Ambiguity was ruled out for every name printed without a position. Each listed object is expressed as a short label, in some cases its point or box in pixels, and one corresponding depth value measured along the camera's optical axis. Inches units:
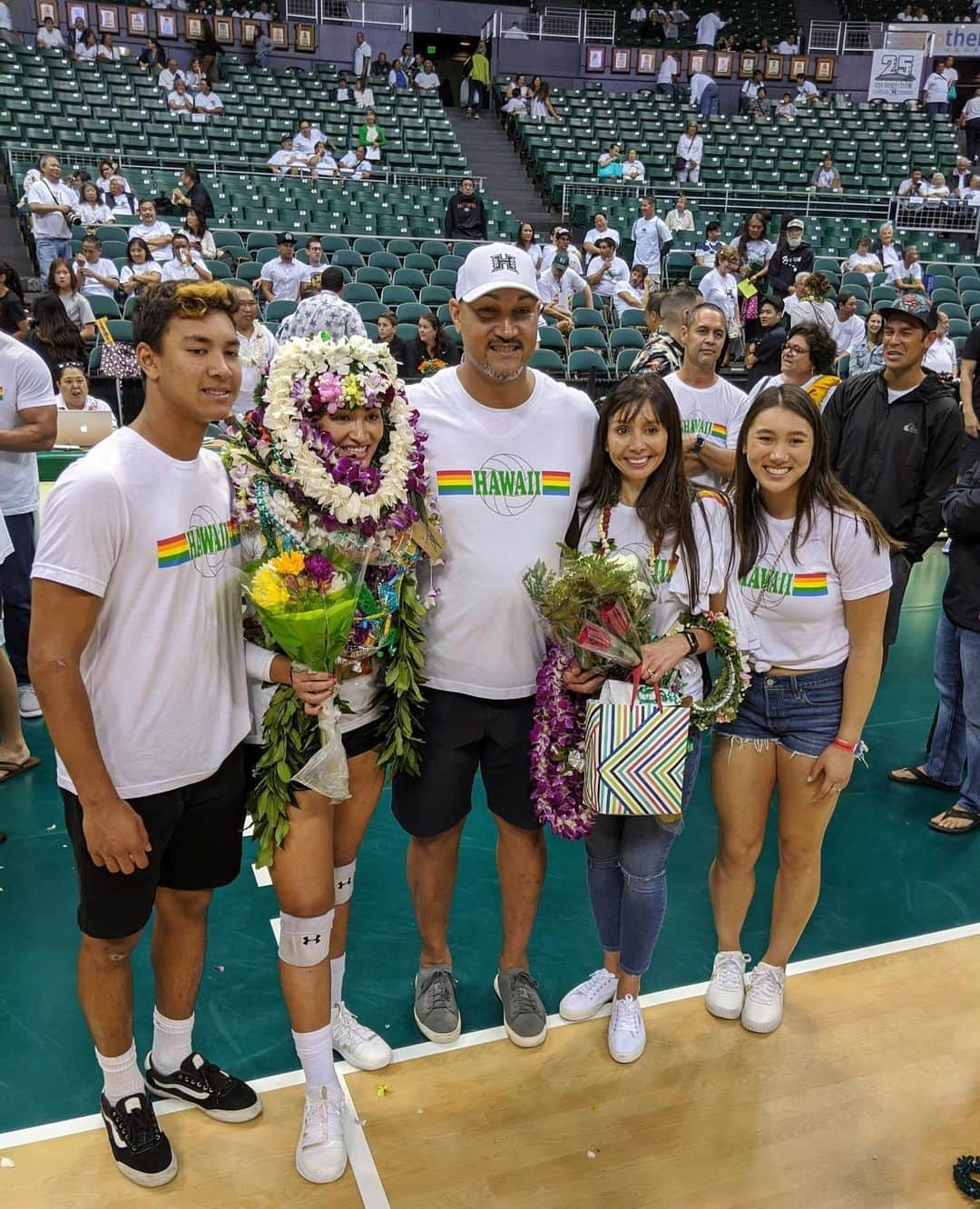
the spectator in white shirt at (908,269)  516.4
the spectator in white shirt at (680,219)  533.0
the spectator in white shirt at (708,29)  831.1
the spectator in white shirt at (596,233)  482.5
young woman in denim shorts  95.3
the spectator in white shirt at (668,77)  783.1
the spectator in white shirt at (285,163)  532.1
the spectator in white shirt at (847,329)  416.5
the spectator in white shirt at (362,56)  700.7
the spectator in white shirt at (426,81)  716.7
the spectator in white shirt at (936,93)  789.2
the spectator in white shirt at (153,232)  406.6
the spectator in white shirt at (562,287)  441.7
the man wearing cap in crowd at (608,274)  460.1
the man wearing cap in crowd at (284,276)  395.5
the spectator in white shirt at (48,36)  607.2
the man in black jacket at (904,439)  142.2
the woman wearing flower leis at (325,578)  78.7
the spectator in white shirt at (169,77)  580.1
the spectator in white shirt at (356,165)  549.0
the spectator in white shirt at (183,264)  376.5
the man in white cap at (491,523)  90.4
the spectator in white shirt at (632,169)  592.1
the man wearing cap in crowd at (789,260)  420.8
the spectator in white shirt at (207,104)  579.8
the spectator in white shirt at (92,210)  421.1
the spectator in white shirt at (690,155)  634.8
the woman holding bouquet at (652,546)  90.8
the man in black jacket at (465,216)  491.5
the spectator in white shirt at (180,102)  567.8
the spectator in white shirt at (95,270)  375.6
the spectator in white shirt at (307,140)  553.9
